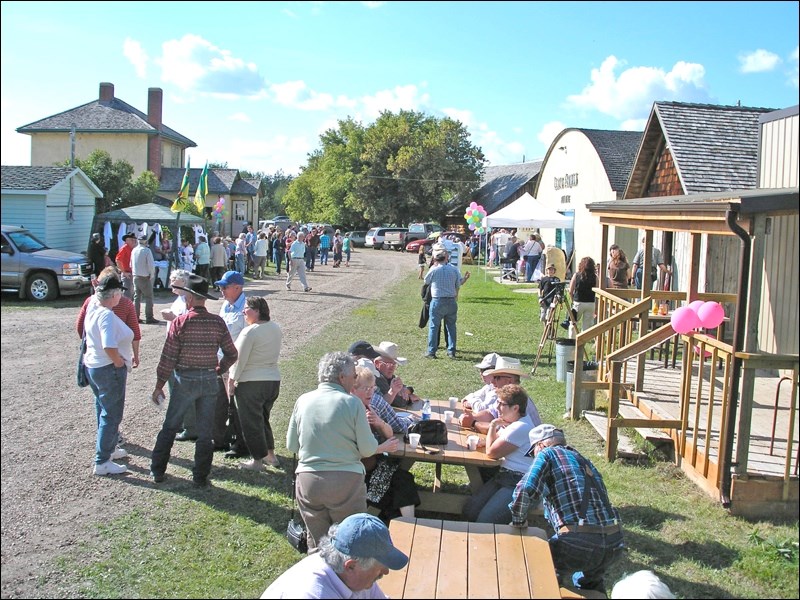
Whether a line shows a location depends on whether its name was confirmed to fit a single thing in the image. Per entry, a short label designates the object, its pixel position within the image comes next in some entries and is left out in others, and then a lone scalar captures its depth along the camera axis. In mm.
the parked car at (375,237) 49656
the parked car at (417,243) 37819
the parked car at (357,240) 51831
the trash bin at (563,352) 10023
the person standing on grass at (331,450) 4570
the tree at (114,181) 26688
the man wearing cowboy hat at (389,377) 6609
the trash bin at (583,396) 8898
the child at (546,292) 12391
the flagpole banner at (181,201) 20172
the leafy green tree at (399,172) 53344
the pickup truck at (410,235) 47000
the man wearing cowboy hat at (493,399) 6219
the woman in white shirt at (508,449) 5266
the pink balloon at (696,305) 6582
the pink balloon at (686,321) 6516
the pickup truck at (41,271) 16172
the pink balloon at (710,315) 6324
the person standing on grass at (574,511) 4324
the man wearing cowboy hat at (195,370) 5992
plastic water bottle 6281
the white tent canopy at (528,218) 23328
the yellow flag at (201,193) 22203
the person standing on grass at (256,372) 6340
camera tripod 11581
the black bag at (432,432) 5688
